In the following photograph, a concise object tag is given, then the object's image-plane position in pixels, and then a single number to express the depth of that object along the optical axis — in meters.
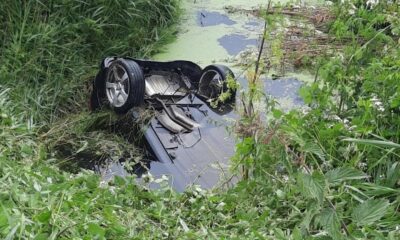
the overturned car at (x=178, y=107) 3.75
